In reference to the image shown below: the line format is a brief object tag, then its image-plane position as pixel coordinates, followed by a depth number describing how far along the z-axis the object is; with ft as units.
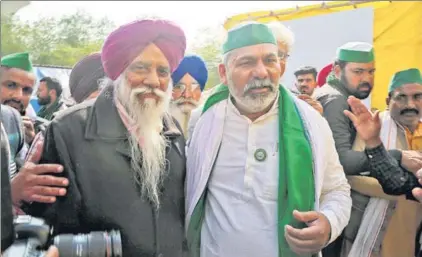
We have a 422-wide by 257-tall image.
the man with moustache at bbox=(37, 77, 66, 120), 16.66
